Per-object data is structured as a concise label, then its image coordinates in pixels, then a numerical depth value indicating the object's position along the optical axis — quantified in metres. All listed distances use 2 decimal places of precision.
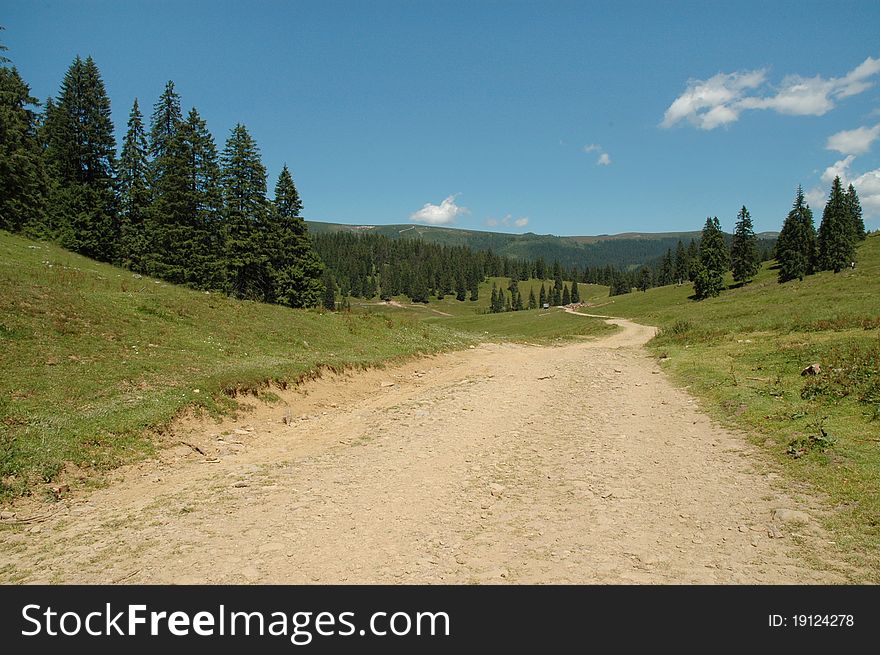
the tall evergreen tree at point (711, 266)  87.69
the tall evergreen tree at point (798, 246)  88.44
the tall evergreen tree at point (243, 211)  43.62
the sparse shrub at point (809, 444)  9.12
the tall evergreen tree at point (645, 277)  175.12
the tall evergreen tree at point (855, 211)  118.97
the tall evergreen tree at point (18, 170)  34.91
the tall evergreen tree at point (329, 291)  161.61
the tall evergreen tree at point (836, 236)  86.56
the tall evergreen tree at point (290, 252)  47.56
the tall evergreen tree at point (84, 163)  42.97
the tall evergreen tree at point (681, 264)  135.00
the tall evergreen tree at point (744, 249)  94.75
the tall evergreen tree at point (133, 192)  44.84
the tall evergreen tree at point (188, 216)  41.53
